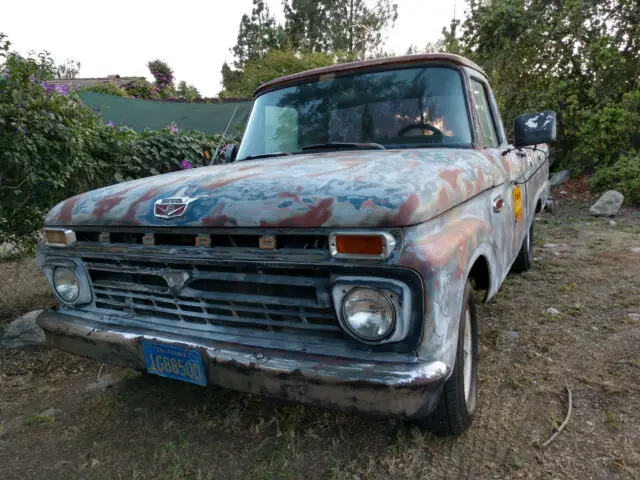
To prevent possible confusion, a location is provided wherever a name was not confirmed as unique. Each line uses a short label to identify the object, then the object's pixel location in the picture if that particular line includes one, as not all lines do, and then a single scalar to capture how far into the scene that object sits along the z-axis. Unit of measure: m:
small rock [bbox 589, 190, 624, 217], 7.38
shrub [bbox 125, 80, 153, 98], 13.67
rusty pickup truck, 1.60
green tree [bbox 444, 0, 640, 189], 8.62
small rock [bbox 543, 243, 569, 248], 5.74
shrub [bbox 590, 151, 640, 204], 7.72
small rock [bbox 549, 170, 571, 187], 9.36
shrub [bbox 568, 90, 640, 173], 8.34
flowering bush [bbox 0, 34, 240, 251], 3.27
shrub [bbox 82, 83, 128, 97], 11.80
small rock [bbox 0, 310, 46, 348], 3.43
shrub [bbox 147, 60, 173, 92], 16.08
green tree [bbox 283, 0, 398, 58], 25.11
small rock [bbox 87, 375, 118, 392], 2.91
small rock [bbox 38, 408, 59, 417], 2.60
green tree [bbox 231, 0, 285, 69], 28.94
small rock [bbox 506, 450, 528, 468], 1.98
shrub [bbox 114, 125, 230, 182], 4.79
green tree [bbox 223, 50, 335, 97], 14.91
